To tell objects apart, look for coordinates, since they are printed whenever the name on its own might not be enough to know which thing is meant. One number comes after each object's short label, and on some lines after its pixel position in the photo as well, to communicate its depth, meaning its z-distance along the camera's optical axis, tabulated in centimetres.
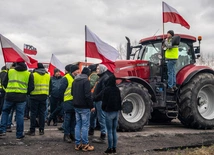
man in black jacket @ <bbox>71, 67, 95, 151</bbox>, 637
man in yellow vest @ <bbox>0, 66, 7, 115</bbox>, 846
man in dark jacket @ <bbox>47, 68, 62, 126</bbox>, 959
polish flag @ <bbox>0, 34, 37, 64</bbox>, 735
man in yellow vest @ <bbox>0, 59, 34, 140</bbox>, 701
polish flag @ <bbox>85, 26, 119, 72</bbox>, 799
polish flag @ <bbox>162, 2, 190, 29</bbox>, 988
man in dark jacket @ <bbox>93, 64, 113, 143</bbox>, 688
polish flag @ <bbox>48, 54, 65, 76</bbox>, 1088
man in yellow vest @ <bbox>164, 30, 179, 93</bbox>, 907
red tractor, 854
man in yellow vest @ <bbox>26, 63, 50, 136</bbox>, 747
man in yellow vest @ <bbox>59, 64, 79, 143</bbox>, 695
